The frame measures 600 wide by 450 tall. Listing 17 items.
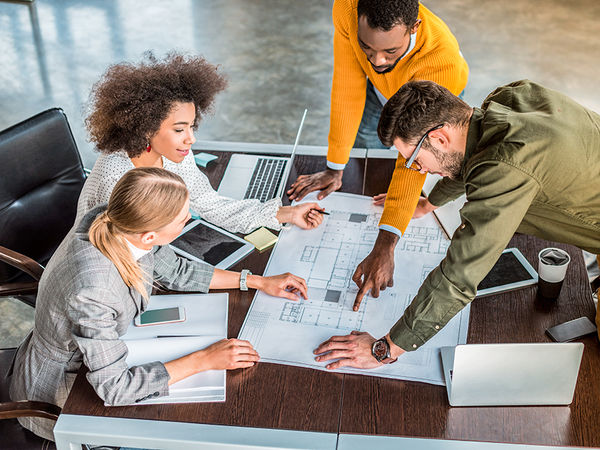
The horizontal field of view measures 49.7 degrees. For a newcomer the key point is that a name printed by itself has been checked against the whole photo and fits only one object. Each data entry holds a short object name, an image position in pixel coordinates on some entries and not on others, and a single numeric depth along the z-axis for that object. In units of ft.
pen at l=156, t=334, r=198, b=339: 5.61
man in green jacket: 4.92
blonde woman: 5.02
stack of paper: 5.09
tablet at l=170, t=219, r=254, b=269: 6.59
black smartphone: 5.42
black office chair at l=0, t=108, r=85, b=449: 6.73
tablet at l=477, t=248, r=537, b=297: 5.94
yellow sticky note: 6.73
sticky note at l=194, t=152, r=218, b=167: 8.09
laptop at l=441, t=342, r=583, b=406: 4.65
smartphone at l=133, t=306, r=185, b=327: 5.74
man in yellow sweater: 6.20
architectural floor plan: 5.37
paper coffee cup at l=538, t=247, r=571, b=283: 5.66
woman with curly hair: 6.80
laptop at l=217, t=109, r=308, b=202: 7.58
